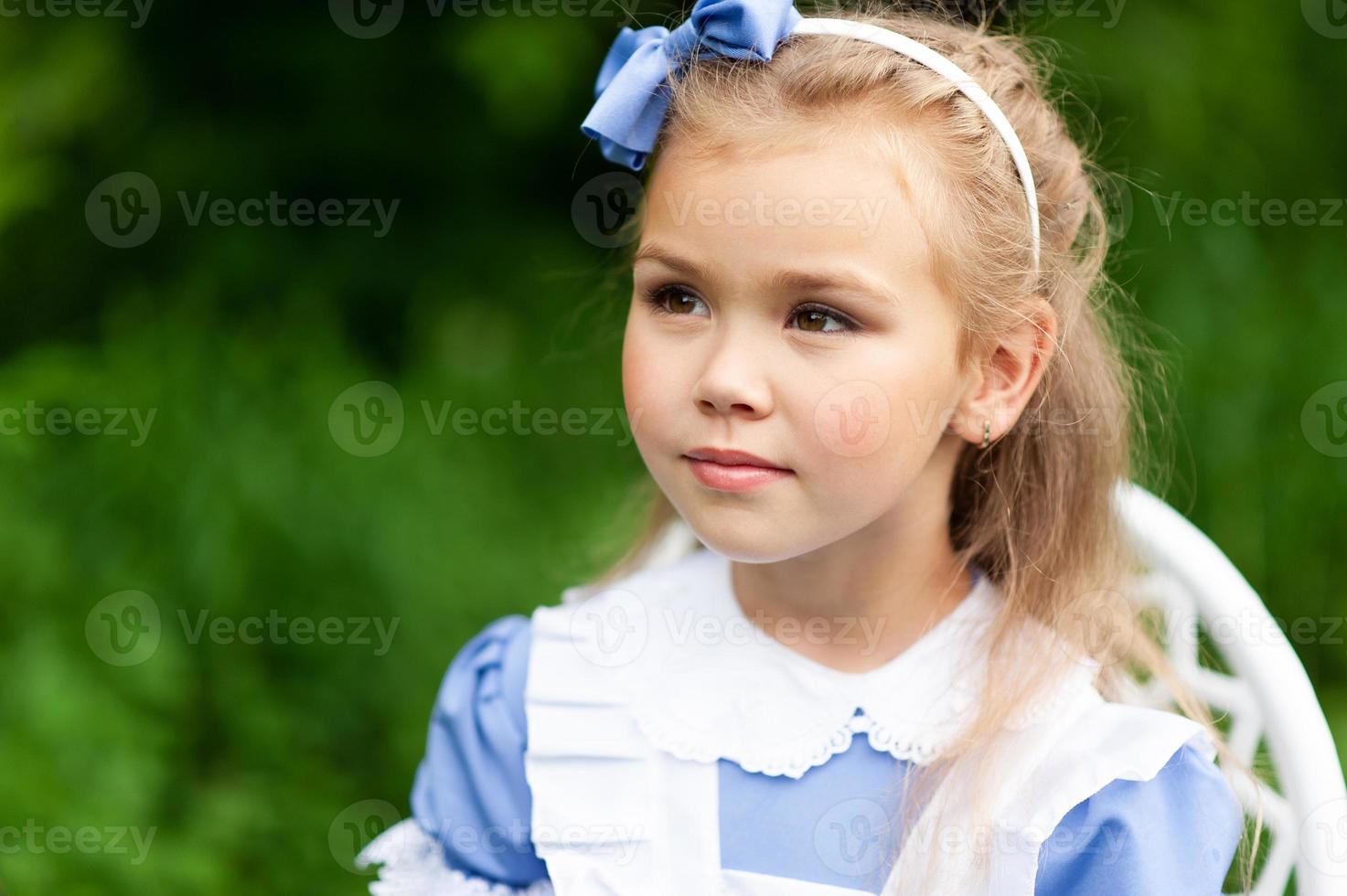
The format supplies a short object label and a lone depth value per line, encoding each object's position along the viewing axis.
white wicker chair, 1.77
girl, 1.74
